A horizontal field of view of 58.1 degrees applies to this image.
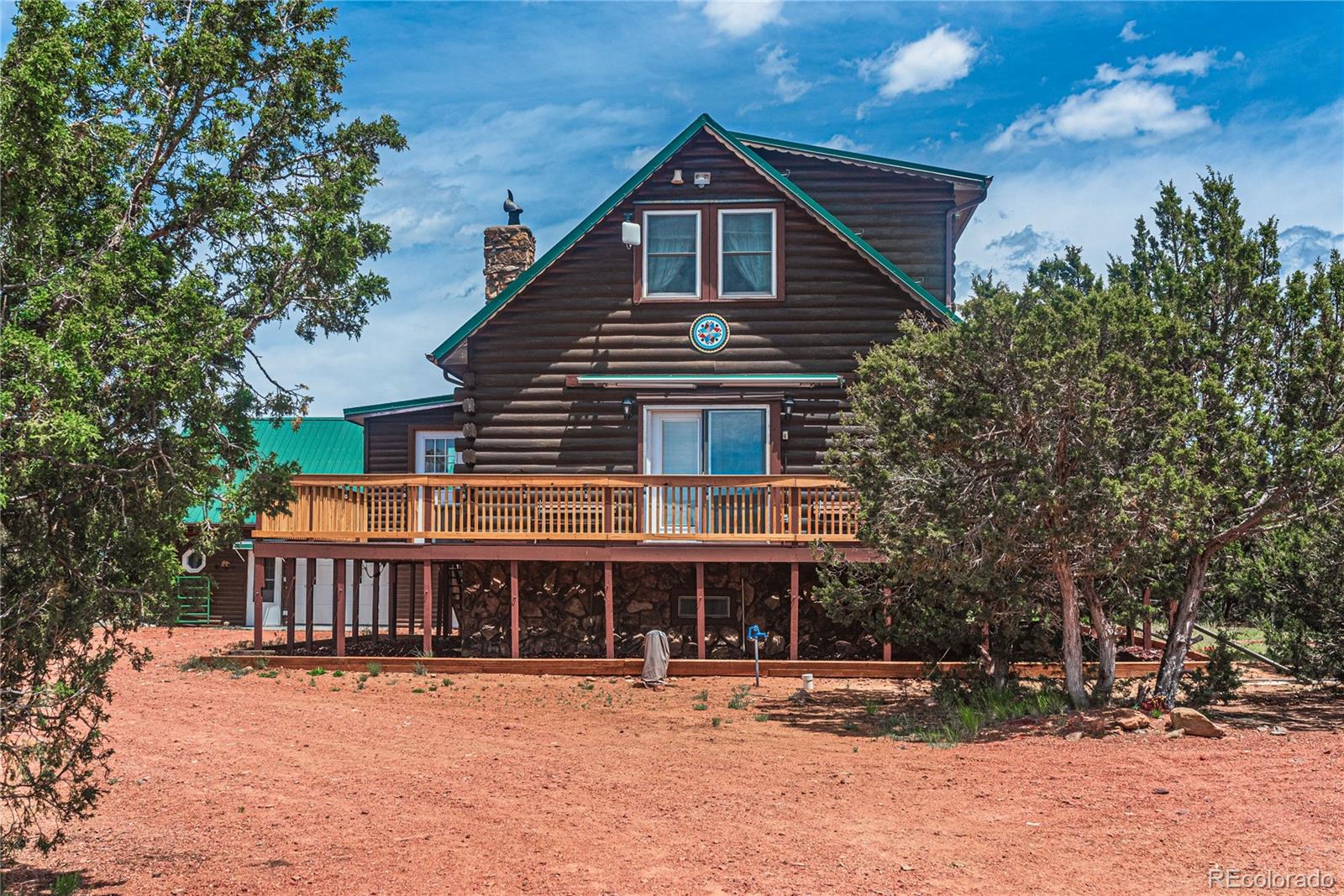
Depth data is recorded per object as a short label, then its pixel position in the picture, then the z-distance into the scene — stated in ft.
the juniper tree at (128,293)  22.41
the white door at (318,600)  94.58
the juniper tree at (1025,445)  39.58
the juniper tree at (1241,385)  39.29
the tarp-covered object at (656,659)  56.54
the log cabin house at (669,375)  64.23
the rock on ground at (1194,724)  38.40
